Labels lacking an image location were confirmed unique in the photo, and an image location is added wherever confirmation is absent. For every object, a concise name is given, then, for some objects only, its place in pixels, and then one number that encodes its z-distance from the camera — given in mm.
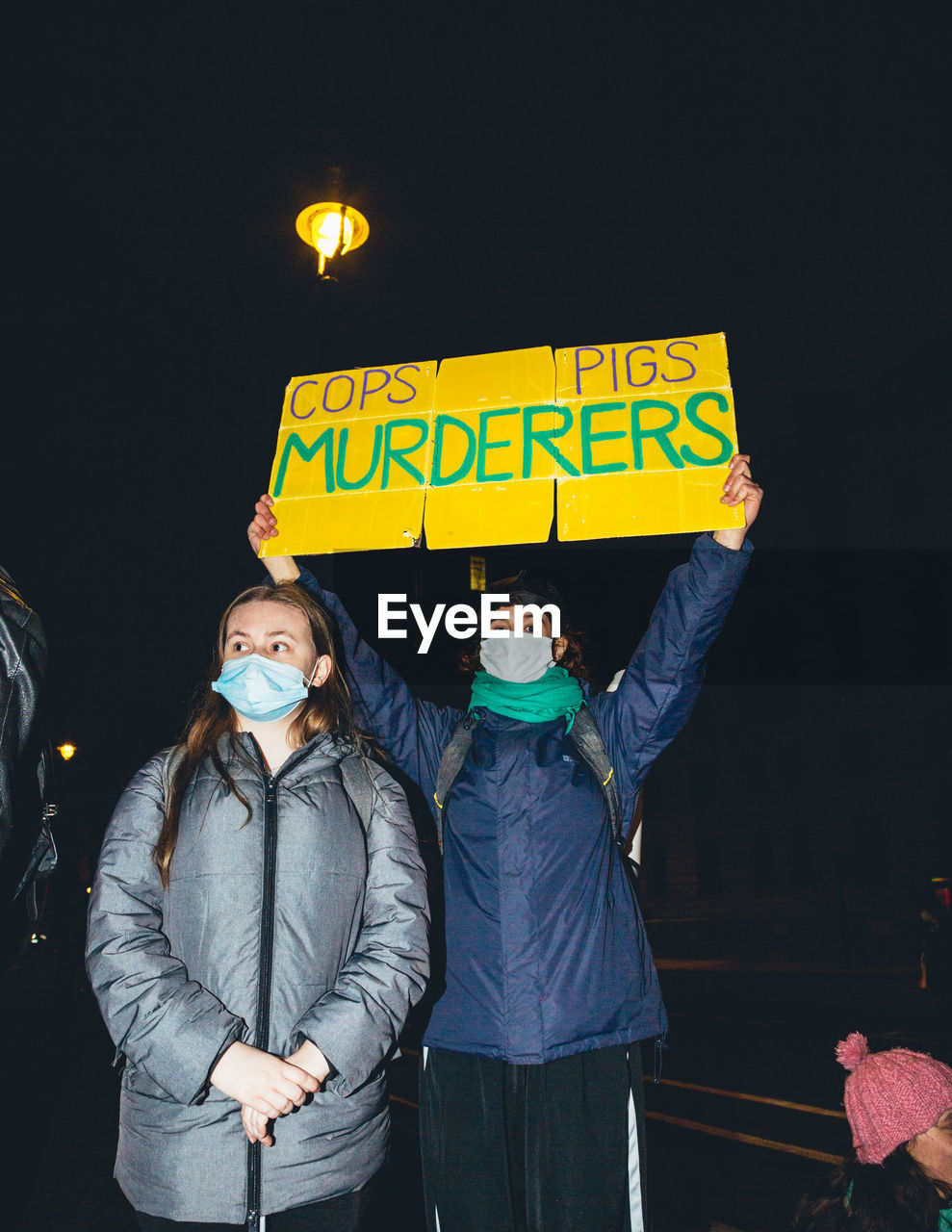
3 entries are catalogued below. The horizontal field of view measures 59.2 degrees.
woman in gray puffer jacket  2031
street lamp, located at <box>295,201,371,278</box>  5625
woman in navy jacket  2449
